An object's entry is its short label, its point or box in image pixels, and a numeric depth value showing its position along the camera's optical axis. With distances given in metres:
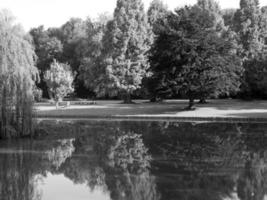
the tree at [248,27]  54.97
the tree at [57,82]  45.84
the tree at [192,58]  35.38
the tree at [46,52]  70.19
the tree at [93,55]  57.16
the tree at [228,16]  60.47
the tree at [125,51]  53.91
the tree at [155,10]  62.34
